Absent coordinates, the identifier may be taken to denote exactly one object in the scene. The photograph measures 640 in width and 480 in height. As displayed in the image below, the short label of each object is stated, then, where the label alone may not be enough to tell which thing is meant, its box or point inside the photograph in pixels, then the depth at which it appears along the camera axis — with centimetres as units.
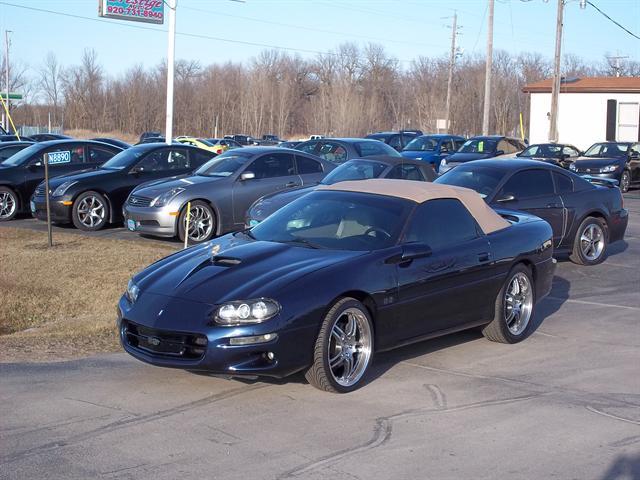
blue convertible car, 594
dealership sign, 2928
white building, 4781
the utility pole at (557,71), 3916
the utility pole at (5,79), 5111
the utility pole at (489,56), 3897
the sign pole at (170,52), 2631
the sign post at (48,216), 1348
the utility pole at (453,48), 5634
